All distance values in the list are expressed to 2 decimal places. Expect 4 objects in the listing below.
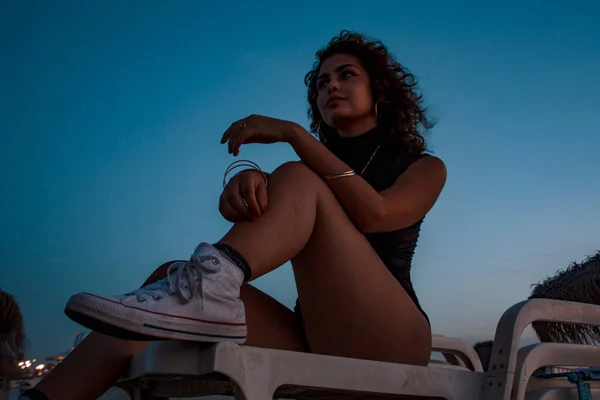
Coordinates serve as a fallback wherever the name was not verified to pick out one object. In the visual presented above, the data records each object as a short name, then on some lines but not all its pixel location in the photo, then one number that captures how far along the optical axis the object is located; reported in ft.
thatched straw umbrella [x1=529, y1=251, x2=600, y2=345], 7.44
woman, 3.40
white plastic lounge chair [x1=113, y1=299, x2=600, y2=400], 3.41
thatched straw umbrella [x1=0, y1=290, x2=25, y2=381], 7.76
